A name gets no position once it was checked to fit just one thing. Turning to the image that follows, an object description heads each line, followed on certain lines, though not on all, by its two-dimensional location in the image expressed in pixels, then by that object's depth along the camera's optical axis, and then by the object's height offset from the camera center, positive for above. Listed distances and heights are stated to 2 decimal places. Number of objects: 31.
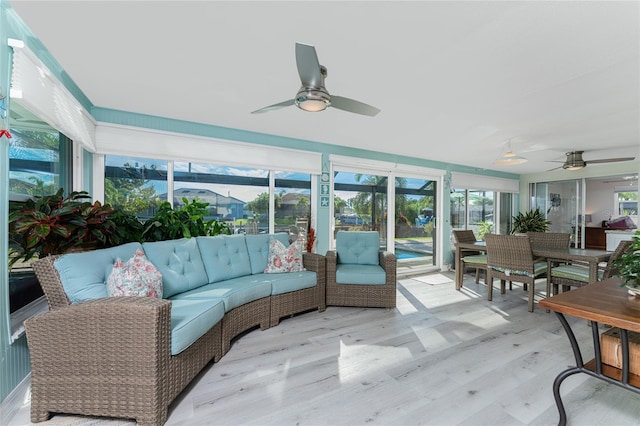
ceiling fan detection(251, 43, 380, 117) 1.65 +0.88
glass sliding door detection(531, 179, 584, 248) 6.64 +0.26
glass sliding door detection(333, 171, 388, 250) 4.99 +0.21
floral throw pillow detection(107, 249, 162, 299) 1.87 -0.47
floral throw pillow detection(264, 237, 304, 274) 3.25 -0.54
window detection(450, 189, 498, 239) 6.46 +0.10
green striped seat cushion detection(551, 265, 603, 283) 3.33 -0.72
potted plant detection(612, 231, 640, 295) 1.65 -0.32
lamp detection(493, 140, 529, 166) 3.95 +0.80
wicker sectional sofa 1.54 -0.78
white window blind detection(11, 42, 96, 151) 1.72 +0.84
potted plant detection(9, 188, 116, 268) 1.70 -0.10
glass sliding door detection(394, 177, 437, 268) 5.64 -0.17
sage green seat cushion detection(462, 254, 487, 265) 4.35 -0.72
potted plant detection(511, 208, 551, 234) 6.77 -0.20
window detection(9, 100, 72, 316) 1.85 +0.32
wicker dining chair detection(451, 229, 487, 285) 4.38 -0.72
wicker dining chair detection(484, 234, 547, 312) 3.57 -0.64
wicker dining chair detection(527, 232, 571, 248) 4.14 -0.38
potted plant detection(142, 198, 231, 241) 2.84 -0.13
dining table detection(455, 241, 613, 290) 3.23 -0.52
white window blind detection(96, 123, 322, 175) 3.14 +0.83
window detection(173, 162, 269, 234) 3.72 +0.30
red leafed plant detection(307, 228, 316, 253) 4.41 -0.42
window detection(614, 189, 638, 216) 6.98 +0.32
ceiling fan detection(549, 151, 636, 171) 4.60 +0.90
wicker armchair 3.42 -0.97
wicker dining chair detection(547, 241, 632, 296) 3.30 -0.74
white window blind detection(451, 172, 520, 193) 6.27 +0.78
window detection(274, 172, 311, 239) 4.38 +0.17
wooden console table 1.31 -0.49
